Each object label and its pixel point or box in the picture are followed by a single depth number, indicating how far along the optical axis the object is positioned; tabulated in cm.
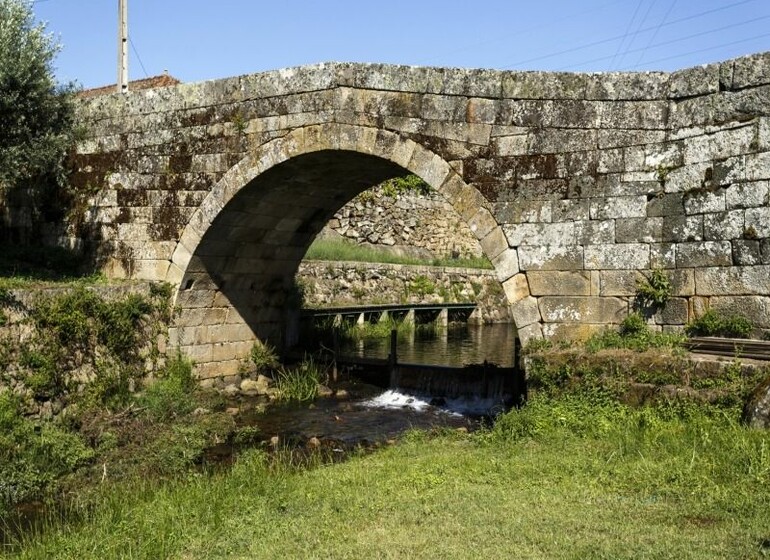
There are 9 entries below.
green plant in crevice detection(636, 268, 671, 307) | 781
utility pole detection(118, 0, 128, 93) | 1678
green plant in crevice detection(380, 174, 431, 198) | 2503
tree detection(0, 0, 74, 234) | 977
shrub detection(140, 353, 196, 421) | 959
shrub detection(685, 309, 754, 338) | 741
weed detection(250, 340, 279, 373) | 1255
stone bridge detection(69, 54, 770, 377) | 761
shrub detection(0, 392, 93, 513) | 705
